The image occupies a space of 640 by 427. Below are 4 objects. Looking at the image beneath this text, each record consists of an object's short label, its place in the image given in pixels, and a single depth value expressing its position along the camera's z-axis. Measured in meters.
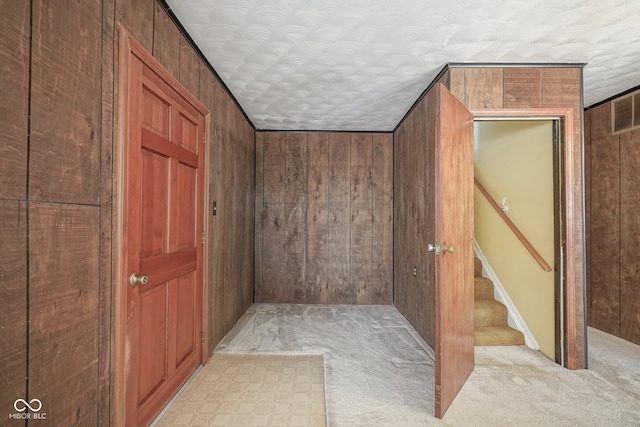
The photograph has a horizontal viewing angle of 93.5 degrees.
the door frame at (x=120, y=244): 1.34
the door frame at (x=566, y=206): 2.32
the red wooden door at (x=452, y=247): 1.81
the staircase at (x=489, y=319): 2.74
